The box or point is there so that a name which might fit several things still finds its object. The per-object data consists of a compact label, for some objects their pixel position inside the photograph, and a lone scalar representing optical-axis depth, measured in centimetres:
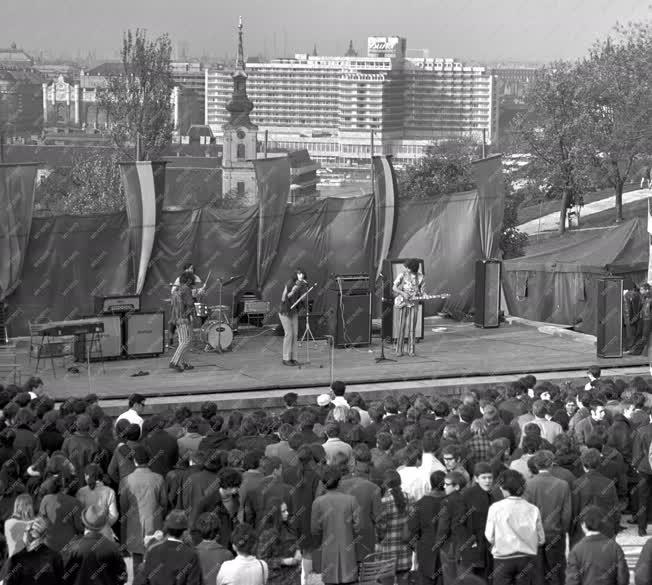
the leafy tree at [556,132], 6575
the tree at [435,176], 6106
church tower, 15818
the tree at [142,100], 9094
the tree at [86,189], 8356
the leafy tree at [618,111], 6581
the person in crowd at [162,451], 1089
